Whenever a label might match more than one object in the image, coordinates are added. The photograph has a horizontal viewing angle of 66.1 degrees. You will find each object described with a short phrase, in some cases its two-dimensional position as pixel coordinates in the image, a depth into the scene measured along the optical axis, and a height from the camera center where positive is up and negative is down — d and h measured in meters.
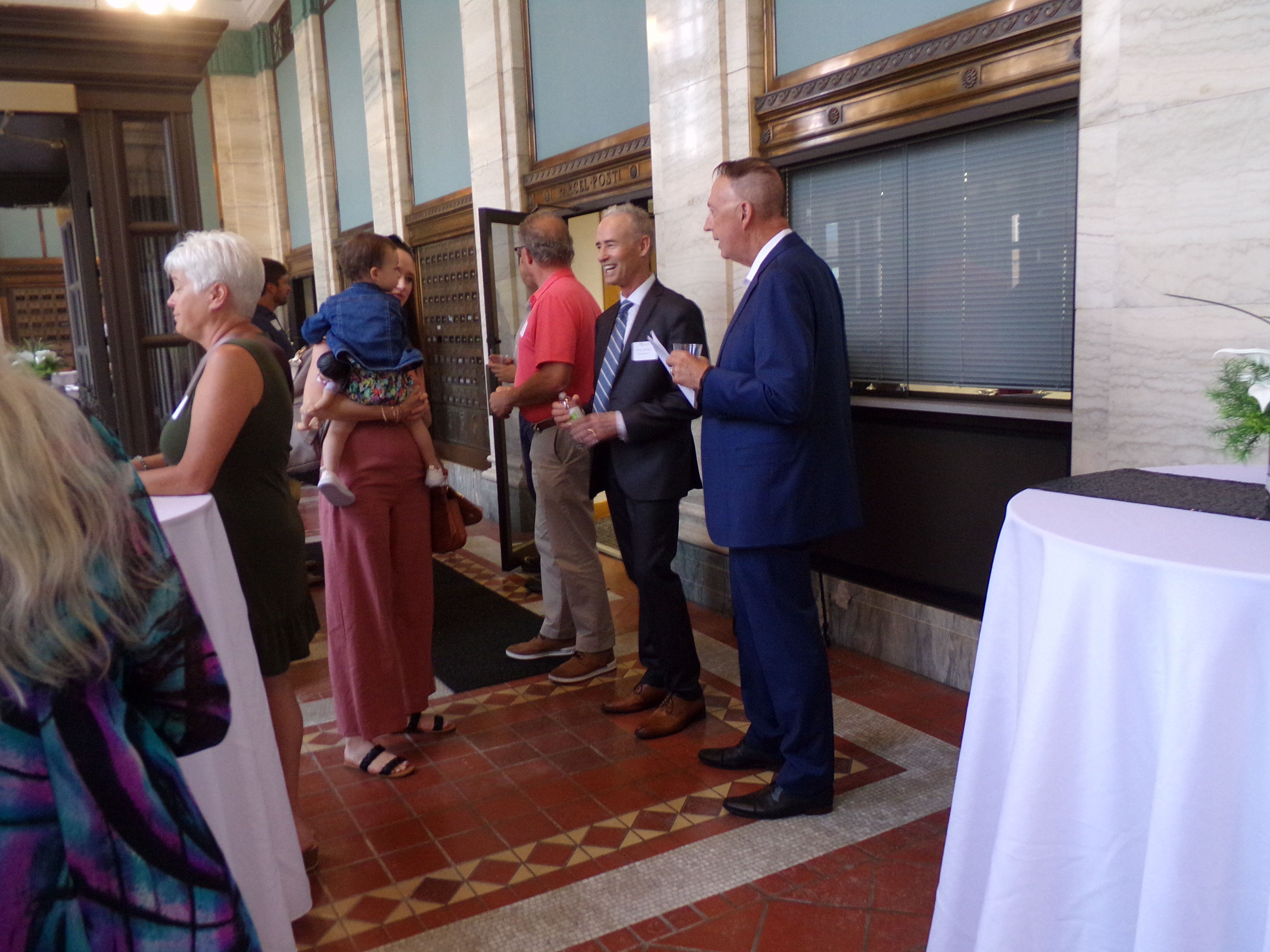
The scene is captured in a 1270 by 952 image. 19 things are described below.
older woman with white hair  2.21 -0.23
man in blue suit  2.63 -0.37
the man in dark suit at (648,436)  3.38 -0.39
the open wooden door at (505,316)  5.75 +0.08
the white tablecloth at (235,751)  1.85 -0.80
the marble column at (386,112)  8.76 +2.03
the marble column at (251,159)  12.80 +2.36
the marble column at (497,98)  6.75 +1.62
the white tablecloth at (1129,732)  1.31 -0.62
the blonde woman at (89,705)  1.00 -0.39
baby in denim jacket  3.13 -0.03
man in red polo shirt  3.94 -0.38
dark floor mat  4.24 -1.47
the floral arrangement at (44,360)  3.89 -0.05
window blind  3.47 +0.23
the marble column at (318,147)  10.79 +2.11
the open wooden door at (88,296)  4.29 +0.23
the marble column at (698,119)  4.56 +0.98
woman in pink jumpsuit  3.20 -0.83
